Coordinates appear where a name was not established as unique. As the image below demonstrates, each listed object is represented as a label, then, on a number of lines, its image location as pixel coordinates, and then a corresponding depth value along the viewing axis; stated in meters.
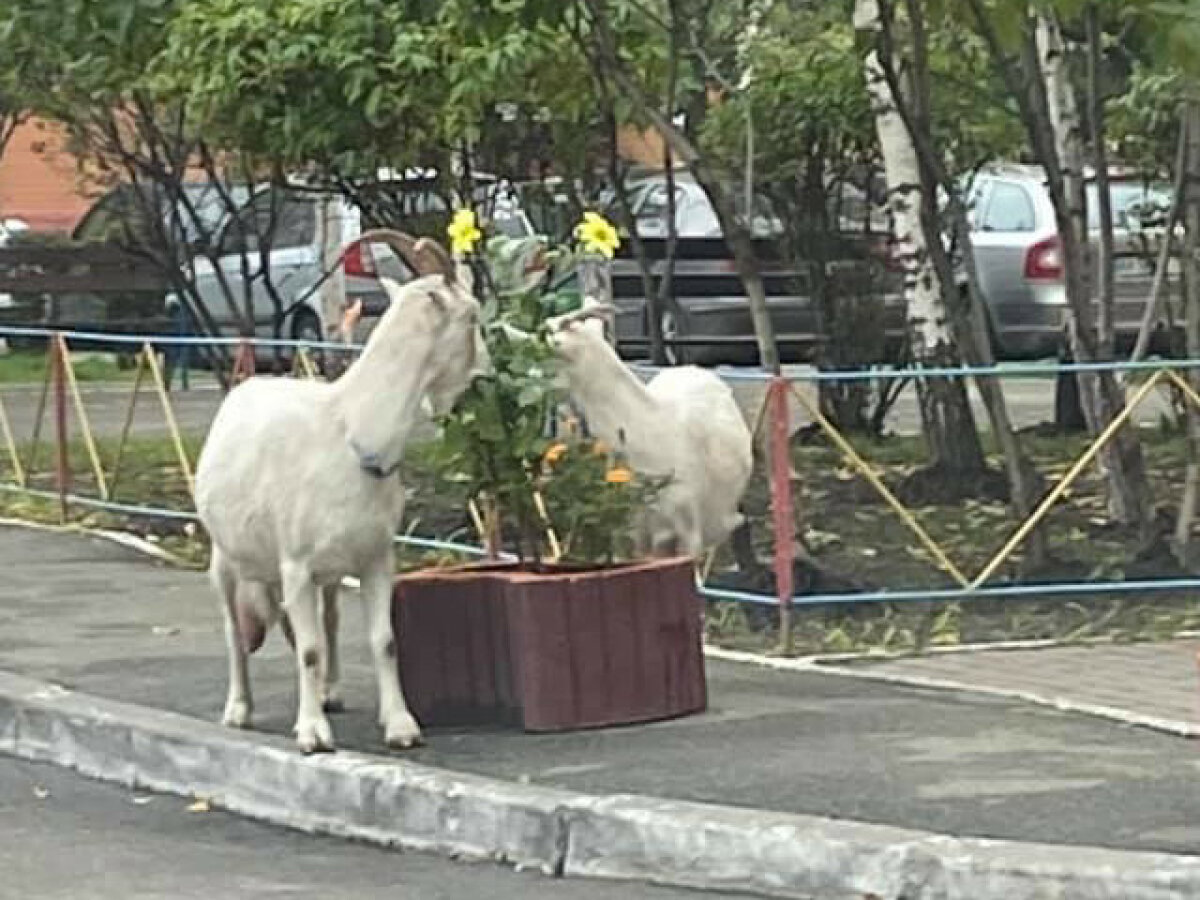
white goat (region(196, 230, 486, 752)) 9.46
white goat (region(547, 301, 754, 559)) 11.27
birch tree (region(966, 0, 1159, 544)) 13.25
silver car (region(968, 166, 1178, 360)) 26.05
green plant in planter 9.76
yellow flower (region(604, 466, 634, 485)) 10.05
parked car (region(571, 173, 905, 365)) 20.72
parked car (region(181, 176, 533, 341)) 17.44
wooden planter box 9.71
